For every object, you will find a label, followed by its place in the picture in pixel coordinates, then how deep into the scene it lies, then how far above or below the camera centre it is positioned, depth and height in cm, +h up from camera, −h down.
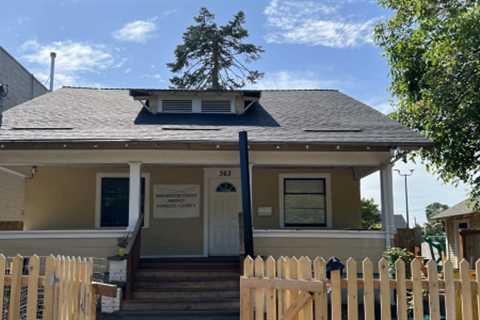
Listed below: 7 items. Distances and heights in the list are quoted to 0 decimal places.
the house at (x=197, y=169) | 941 +120
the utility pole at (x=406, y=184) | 1736 +173
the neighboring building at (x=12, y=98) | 1717 +502
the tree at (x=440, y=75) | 1027 +336
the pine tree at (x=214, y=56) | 2645 +930
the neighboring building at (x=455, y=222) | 2284 -13
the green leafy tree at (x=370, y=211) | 3180 +59
